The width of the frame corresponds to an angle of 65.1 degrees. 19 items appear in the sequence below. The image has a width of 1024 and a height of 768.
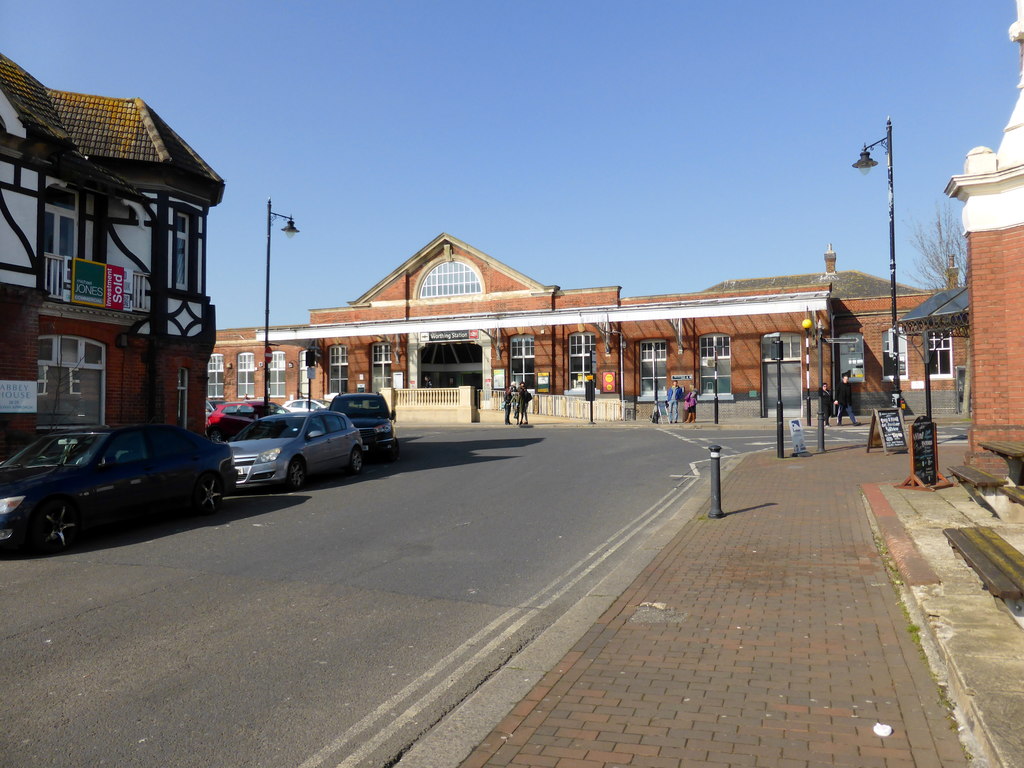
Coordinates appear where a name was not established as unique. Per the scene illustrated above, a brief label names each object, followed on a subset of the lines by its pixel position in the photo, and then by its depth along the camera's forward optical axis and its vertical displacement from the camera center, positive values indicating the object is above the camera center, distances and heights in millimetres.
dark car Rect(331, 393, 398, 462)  19062 -592
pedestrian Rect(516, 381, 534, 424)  34375 -207
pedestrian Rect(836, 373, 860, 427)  31436 -237
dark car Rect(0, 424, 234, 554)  8945 -1048
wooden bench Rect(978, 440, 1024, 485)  8505 -709
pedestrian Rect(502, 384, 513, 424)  35438 -385
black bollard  10289 -1267
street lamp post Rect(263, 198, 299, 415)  29422 +6146
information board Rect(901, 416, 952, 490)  11984 -1004
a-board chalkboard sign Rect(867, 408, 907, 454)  17750 -797
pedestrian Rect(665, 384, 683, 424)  35281 -330
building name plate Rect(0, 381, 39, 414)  14609 +18
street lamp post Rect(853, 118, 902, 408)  22631 +5721
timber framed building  15148 +2897
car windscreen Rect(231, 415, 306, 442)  15164 -622
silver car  13914 -968
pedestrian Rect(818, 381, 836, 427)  33781 -401
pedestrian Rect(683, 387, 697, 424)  34688 -526
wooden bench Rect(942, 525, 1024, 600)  4633 -1104
